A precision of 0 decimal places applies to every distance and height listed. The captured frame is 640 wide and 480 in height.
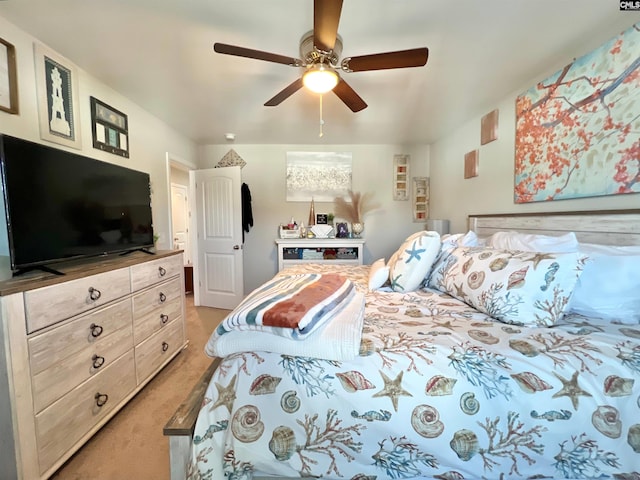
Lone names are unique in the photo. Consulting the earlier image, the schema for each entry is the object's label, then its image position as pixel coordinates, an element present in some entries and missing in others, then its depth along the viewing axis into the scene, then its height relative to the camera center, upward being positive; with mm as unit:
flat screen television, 1165 +110
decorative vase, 3504 -105
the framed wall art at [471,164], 2555 +598
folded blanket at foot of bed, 823 -385
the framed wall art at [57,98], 1534 +831
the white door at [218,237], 3322 -204
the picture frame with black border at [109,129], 1904 +775
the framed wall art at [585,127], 1304 +567
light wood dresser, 1015 -667
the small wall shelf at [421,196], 3705 +367
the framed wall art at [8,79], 1338 +799
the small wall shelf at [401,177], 3684 +655
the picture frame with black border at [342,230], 3580 -127
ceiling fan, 1207 +923
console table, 3373 -412
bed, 761 -593
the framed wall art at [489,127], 2255 +872
